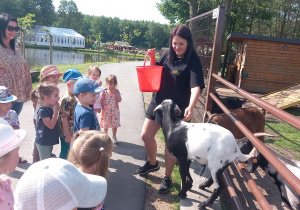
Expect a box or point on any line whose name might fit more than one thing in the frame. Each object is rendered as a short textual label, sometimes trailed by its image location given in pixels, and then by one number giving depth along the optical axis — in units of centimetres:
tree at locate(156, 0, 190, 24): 2370
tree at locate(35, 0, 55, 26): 8412
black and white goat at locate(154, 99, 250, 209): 230
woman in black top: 264
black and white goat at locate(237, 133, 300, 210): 236
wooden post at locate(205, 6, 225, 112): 352
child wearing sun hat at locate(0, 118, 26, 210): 140
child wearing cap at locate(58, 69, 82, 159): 305
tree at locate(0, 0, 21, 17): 6425
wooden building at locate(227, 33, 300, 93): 1323
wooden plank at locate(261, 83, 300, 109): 854
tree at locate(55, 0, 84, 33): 8888
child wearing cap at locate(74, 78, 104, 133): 269
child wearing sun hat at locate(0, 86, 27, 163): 270
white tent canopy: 6002
